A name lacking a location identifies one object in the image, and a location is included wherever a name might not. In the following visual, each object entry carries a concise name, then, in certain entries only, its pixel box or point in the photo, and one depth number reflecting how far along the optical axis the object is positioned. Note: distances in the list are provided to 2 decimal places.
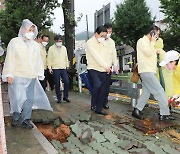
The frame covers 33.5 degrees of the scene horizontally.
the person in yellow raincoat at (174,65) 5.38
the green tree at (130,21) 21.45
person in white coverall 4.87
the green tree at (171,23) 11.76
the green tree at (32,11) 9.63
